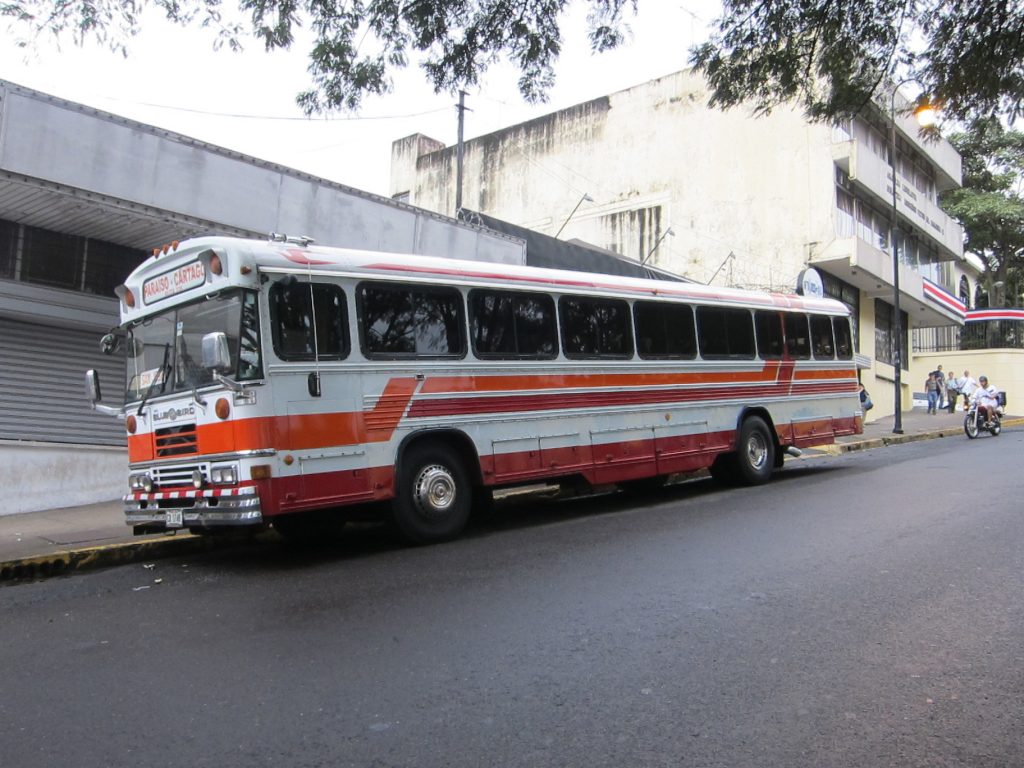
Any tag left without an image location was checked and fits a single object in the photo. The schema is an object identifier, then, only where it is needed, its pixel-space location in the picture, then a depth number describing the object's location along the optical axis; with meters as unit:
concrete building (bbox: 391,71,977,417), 24.27
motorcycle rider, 19.26
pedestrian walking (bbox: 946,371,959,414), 28.59
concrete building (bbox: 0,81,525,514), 9.68
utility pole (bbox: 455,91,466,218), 20.71
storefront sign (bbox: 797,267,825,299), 20.84
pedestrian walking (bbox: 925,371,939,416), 30.61
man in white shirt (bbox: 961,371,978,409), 22.92
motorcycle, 19.19
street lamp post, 20.38
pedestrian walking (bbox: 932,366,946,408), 30.66
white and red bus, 6.67
